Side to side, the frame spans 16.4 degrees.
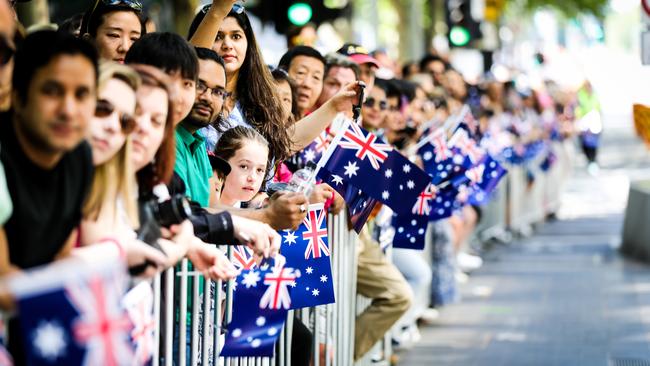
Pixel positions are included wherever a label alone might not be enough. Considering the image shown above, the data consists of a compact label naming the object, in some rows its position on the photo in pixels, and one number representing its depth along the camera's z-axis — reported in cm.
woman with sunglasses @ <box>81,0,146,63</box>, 1043
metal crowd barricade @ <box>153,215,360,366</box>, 777
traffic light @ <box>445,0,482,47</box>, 3943
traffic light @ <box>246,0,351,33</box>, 2300
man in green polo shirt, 851
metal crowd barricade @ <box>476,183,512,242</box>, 2781
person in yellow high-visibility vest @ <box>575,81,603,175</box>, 5004
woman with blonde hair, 637
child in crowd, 971
